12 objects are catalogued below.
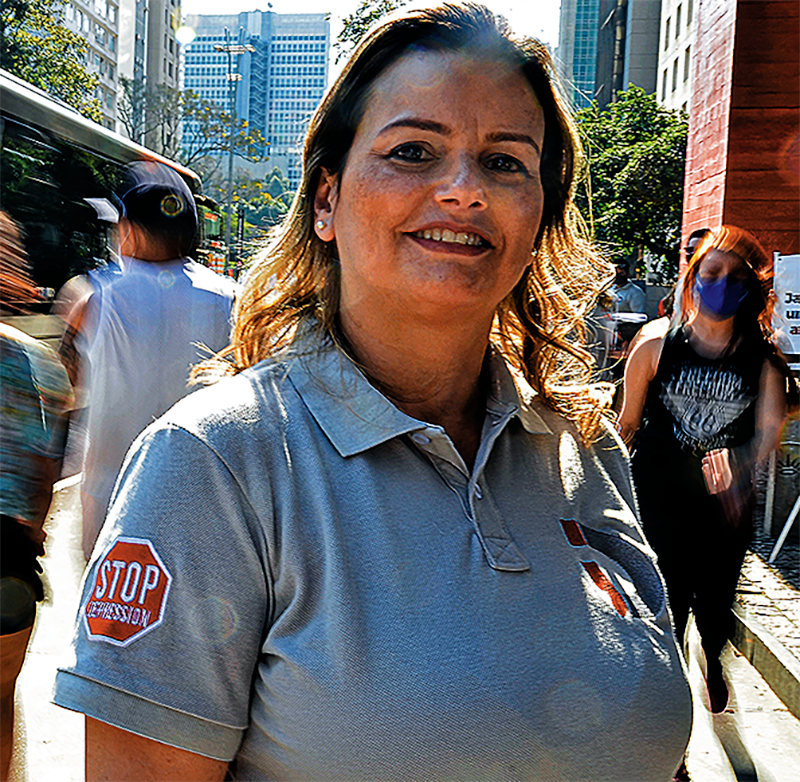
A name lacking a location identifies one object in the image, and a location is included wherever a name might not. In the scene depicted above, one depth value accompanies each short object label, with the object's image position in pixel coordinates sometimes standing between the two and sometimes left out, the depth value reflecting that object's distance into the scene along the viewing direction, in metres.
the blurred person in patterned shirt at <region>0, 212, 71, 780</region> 2.44
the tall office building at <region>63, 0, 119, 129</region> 69.94
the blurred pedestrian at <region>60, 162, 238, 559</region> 3.29
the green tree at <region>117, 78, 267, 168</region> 36.19
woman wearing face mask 3.82
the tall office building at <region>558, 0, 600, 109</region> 75.56
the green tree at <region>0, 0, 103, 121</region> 20.80
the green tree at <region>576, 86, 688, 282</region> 24.94
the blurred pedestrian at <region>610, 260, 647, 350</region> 13.31
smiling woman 1.15
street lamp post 35.94
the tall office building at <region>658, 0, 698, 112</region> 39.50
